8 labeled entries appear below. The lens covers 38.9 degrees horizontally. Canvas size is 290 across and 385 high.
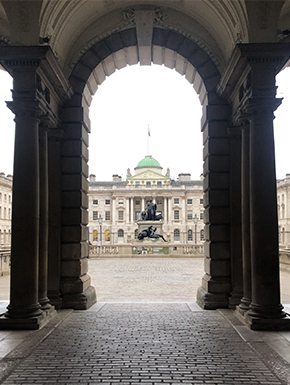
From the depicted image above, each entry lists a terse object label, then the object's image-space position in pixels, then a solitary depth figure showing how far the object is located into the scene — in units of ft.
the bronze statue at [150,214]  157.07
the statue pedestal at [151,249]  116.57
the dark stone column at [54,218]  34.50
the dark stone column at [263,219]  27.43
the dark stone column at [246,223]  30.76
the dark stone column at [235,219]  34.01
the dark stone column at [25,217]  27.84
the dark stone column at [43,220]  31.22
